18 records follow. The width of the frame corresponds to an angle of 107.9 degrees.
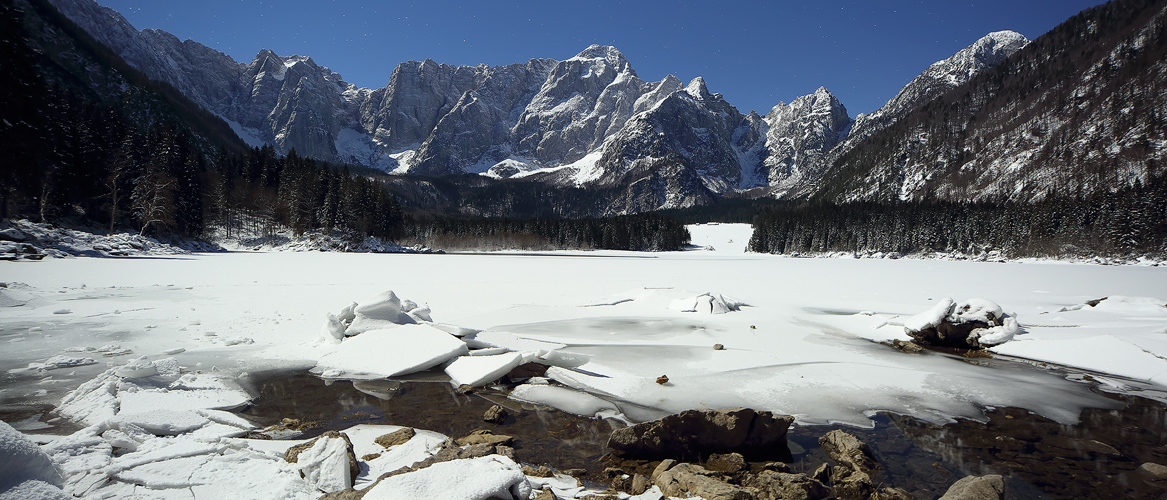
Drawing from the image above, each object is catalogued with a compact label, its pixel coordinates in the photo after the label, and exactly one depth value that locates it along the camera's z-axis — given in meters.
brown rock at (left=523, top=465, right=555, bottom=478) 4.59
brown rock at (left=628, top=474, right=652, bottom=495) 4.34
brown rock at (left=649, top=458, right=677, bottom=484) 4.66
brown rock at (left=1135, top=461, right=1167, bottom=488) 4.79
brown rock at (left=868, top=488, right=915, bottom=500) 4.29
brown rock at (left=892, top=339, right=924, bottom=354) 10.96
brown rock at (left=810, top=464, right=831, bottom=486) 4.68
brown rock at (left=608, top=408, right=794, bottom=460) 5.30
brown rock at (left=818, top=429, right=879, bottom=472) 5.03
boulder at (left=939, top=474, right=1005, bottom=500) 4.08
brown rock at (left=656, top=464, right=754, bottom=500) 3.99
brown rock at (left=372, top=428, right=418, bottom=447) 5.19
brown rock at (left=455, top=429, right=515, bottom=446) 5.34
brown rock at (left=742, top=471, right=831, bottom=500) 4.17
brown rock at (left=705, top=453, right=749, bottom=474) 5.00
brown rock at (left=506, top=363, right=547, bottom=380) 8.59
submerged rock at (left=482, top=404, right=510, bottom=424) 6.20
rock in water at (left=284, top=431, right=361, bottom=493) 3.98
